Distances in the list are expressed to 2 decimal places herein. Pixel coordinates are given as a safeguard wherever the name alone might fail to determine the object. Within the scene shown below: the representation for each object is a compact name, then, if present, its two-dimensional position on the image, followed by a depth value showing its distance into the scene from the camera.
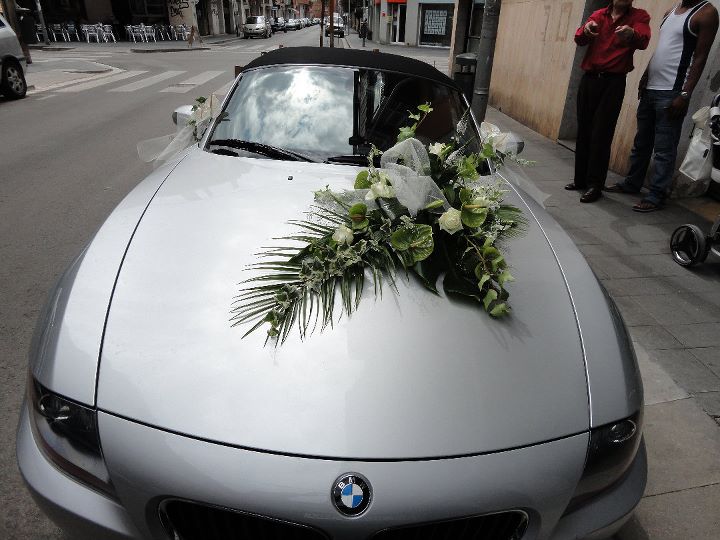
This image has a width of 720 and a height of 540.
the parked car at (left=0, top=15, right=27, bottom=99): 10.18
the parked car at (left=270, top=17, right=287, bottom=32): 57.34
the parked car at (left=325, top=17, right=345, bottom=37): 36.00
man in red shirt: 4.66
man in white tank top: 4.34
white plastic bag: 3.91
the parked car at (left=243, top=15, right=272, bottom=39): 40.97
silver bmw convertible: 1.19
